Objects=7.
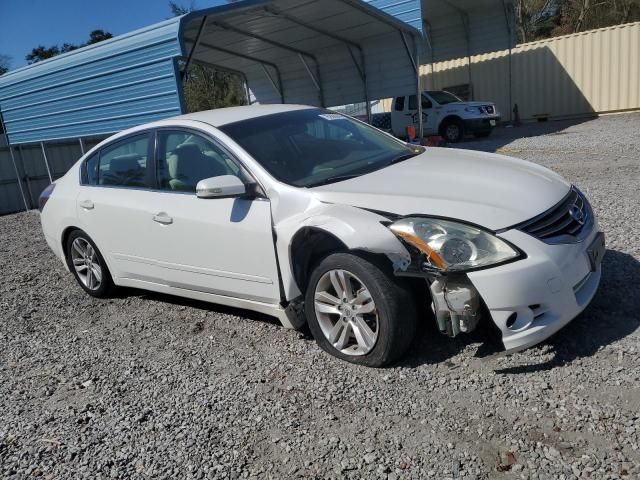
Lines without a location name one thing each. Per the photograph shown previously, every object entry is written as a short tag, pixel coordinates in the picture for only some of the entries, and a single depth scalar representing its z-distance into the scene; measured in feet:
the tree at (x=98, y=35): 155.51
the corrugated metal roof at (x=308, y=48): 40.73
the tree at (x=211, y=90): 101.81
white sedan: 9.81
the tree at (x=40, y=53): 151.12
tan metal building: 65.00
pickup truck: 56.08
